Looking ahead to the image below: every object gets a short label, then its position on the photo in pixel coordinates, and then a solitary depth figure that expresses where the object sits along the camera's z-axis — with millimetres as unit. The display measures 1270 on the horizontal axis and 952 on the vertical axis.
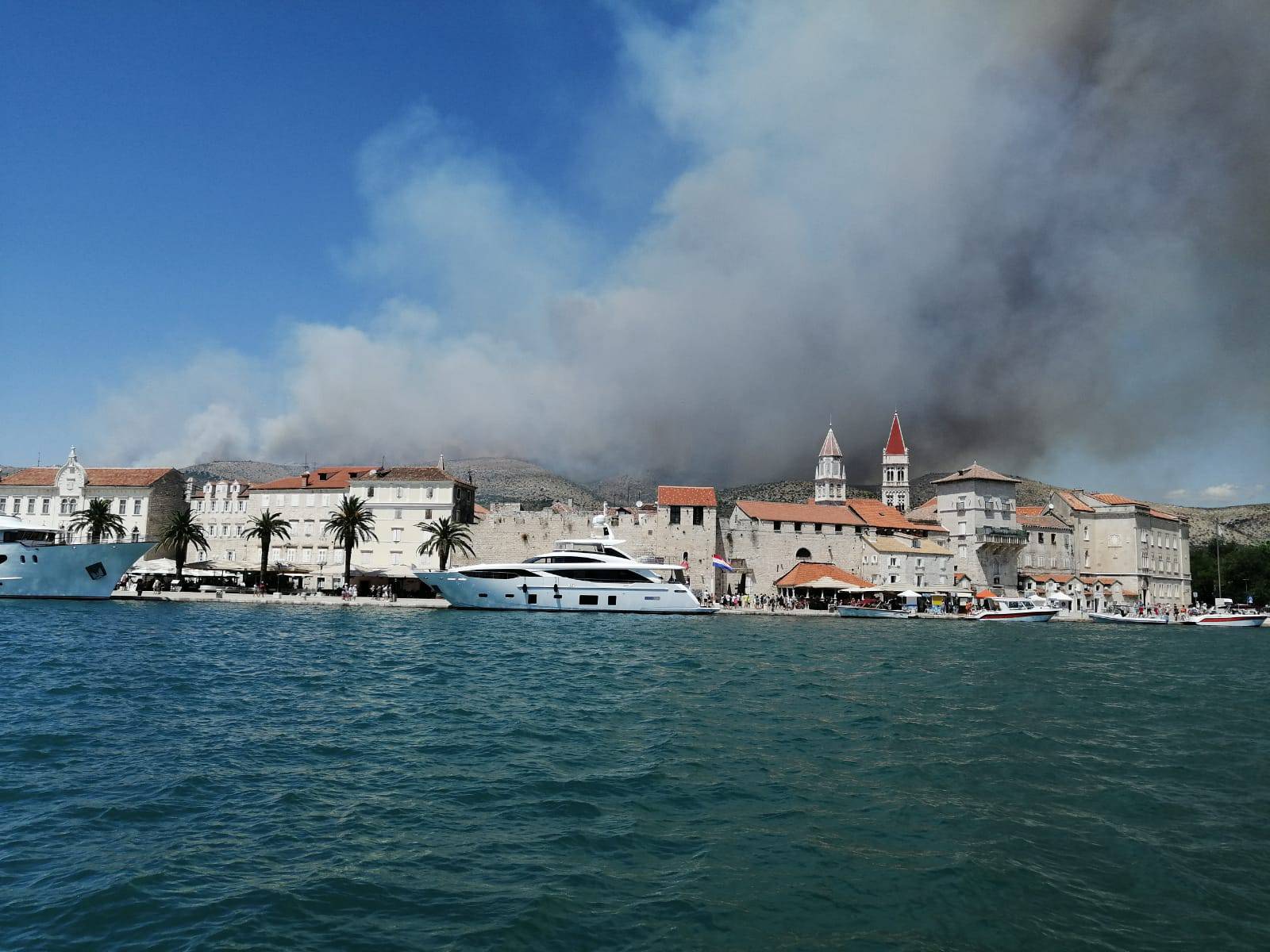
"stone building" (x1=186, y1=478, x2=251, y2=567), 65750
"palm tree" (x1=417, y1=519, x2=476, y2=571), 58719
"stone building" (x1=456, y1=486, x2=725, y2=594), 64250
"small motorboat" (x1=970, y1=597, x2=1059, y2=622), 58281
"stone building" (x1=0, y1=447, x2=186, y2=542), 64750
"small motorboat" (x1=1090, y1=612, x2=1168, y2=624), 62562
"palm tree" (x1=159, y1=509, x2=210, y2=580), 56469
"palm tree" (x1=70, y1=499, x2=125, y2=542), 55312
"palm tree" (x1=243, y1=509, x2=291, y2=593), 55938
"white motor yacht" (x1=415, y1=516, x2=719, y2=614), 46469
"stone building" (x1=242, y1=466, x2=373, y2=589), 63562
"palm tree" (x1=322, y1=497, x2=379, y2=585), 55688
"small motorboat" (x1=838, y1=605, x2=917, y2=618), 56094
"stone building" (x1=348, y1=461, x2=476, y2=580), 64562
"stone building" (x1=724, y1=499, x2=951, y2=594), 65688
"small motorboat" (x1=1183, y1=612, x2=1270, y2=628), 60594
